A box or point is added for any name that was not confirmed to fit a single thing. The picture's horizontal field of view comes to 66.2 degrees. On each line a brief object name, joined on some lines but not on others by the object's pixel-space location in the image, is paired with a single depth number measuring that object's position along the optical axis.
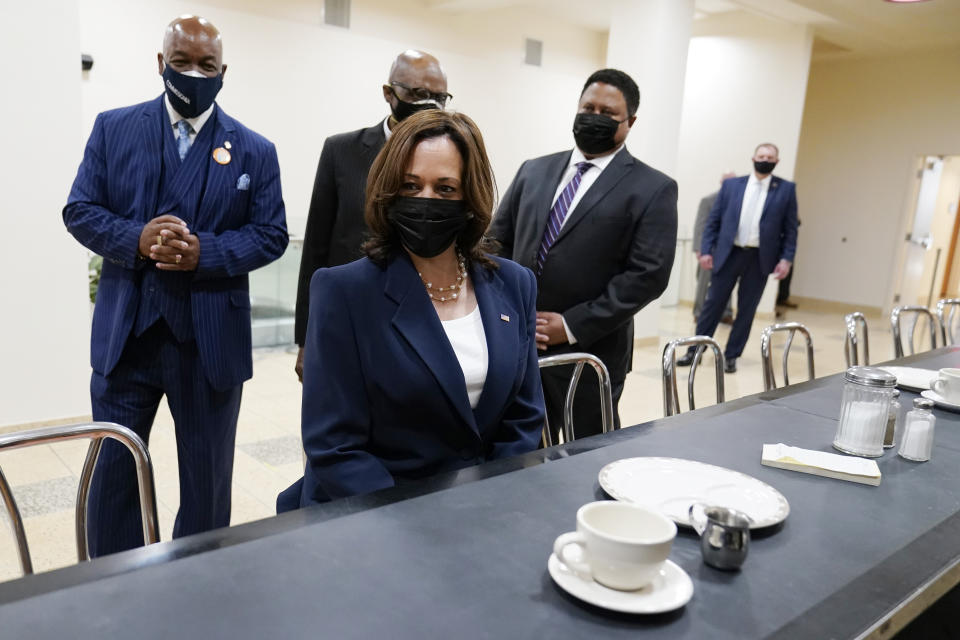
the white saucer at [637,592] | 0.86
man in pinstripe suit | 1.94
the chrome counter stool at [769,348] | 2.47
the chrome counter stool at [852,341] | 2.88
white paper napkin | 1.36
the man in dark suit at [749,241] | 5.61
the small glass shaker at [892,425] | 1.55
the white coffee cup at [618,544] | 0.85
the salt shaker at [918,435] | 1.49
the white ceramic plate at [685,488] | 1.16
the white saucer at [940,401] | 1.88
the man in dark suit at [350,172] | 2.35
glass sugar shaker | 1.51
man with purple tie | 2.35
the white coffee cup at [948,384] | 1.92
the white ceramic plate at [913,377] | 2.10
